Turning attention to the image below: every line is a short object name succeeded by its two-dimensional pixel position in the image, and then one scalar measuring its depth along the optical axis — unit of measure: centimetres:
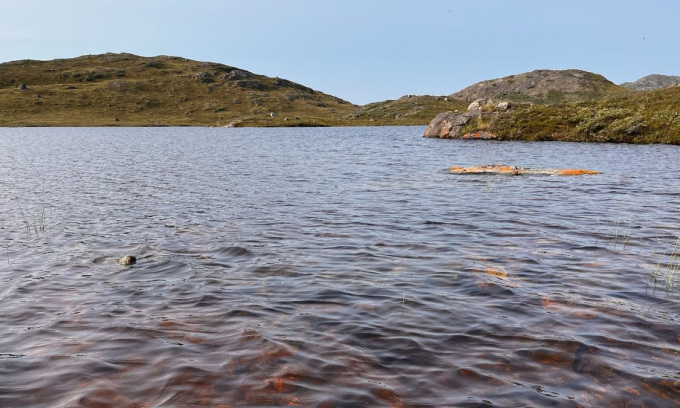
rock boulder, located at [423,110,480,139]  6856
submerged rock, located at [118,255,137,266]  1216
